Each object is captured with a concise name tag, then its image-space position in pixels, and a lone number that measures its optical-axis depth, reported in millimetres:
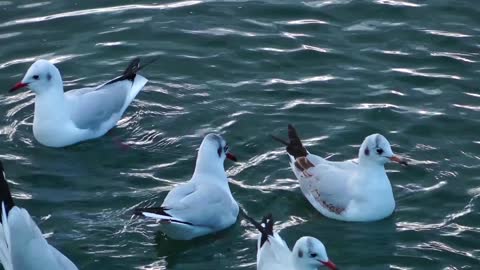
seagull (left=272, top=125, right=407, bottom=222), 12055
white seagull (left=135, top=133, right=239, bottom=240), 11457
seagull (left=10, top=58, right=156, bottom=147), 13359
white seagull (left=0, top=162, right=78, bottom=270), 10016
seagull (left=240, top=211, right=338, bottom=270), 10344
